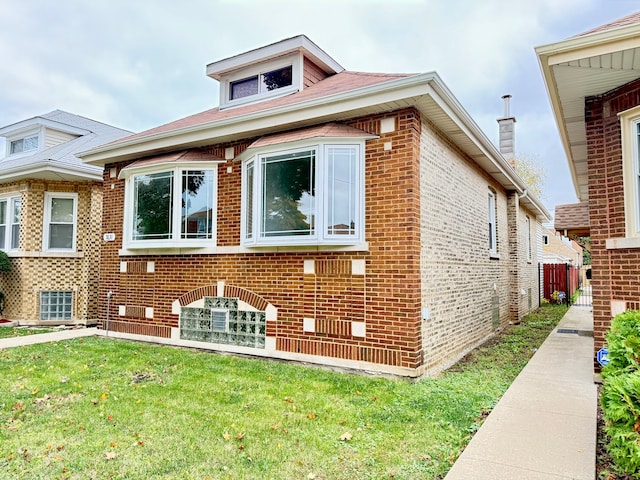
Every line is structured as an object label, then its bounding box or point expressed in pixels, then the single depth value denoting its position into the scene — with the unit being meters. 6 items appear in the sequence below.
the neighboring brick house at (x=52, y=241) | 11.52
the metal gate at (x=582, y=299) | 17.47
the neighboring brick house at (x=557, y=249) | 29.55
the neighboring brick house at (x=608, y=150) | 4.84
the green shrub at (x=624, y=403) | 2.78
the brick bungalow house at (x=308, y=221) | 6.05
